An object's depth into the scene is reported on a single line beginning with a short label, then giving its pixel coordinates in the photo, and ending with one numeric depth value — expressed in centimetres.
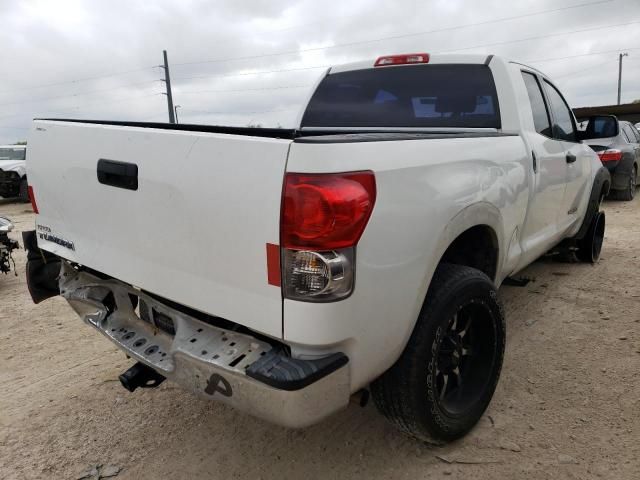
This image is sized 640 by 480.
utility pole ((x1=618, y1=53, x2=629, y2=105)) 5338
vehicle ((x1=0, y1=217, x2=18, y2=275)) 524
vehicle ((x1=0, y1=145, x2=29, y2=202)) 1329
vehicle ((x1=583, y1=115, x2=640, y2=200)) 944
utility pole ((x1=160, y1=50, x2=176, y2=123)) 3131
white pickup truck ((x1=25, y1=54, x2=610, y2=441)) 169
